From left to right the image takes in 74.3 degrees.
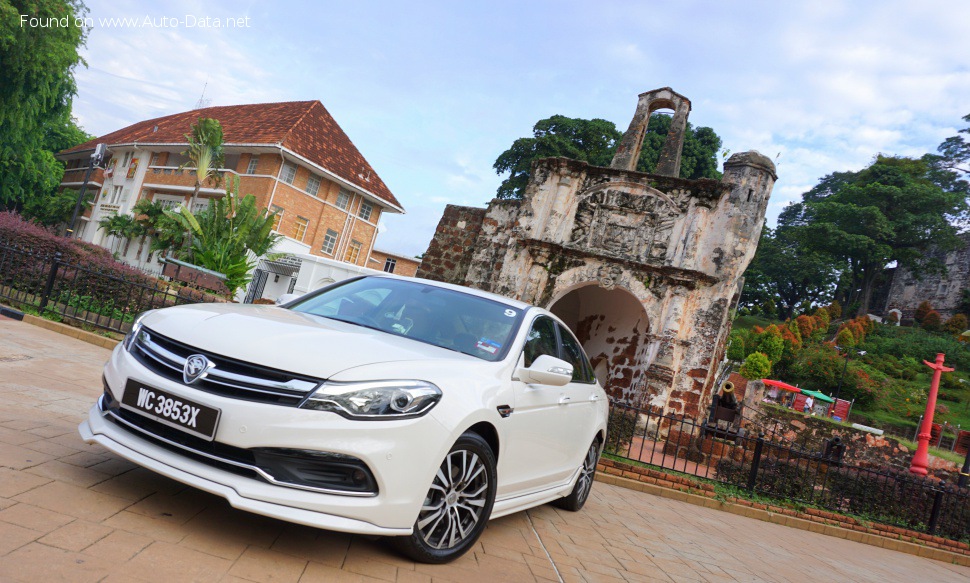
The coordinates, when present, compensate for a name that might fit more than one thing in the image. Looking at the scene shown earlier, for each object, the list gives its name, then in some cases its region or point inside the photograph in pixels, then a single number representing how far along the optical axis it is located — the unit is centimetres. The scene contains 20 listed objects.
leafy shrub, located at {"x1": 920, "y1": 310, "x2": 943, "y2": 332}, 5094
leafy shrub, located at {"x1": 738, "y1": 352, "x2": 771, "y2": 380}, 3159
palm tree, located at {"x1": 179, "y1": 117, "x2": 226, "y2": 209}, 3012
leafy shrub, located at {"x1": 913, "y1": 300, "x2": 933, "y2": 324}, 5365
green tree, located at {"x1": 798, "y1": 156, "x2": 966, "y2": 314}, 5238
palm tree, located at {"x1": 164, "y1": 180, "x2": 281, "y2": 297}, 2166
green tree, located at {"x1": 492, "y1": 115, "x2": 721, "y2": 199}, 4128
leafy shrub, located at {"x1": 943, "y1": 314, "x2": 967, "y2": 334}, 4903
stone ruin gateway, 1385
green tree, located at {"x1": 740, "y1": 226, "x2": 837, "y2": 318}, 5556
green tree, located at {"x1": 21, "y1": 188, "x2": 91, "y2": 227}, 4469
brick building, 3156
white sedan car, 286
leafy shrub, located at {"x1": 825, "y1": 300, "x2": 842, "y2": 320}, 5609
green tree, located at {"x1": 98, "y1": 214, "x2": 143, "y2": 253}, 3604
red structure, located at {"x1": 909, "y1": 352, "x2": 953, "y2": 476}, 1585
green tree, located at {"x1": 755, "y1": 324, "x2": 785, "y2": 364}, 3447
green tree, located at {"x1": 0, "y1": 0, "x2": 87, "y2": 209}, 2386
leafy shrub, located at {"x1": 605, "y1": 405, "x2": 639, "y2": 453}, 987
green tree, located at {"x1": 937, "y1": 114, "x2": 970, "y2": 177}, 6006
